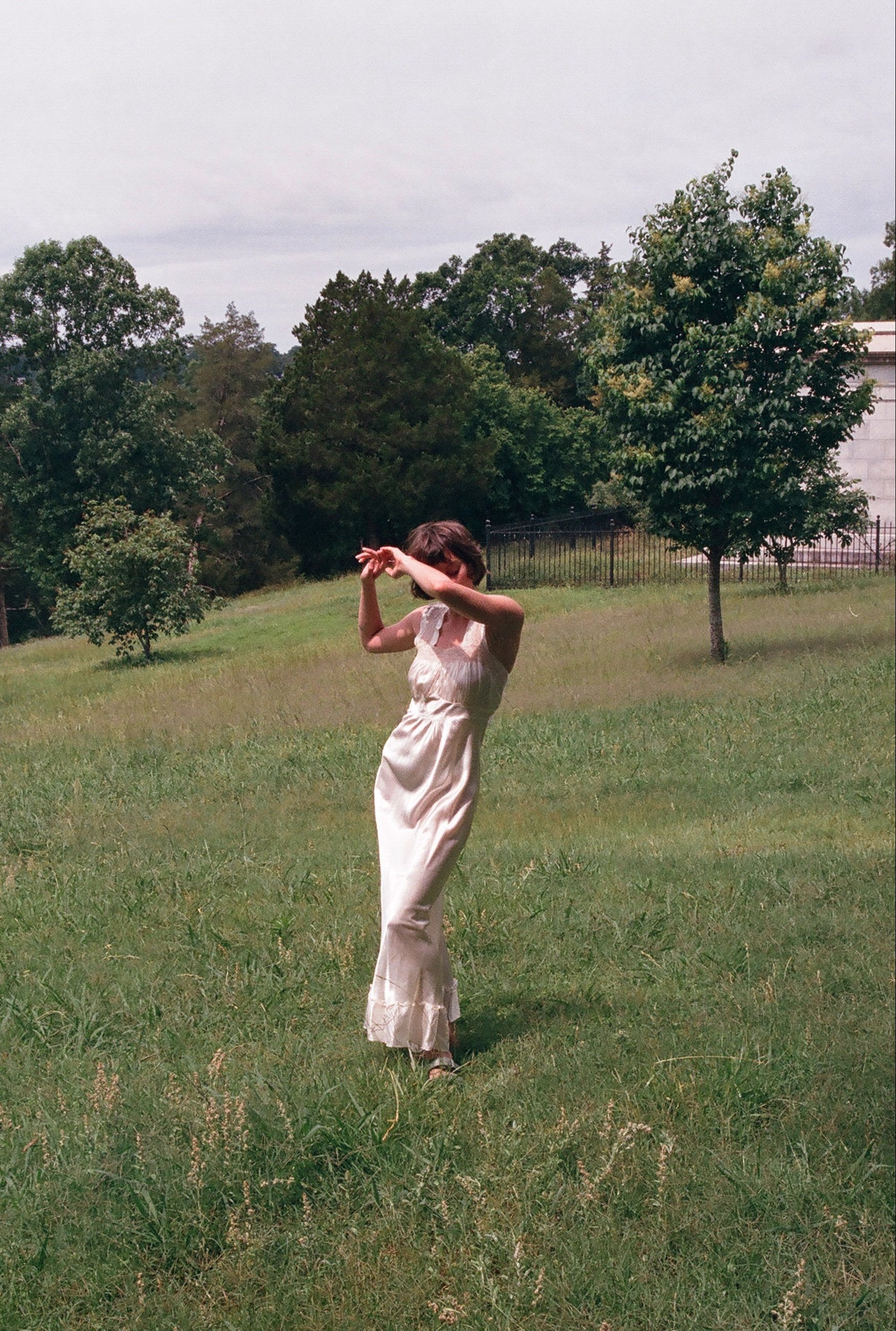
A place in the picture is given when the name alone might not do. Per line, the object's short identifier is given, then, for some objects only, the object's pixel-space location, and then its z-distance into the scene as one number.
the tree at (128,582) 21.56
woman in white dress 3.87
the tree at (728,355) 15.52
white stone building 28.70
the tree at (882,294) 38.62
